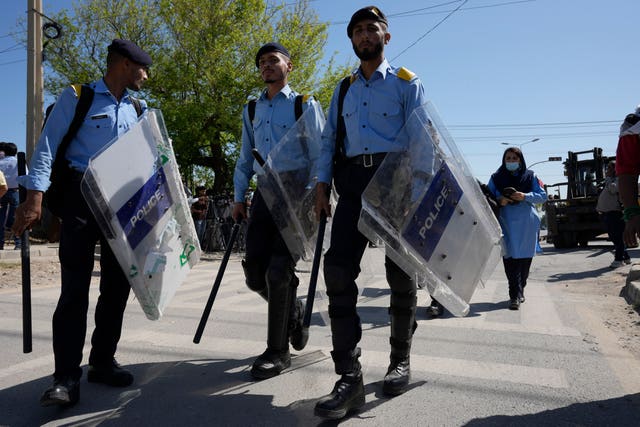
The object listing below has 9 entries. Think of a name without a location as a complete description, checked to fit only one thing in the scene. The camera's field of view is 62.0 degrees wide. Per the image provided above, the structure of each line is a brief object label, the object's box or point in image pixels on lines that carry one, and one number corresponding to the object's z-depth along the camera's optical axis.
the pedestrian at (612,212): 9.66
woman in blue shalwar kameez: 5.84
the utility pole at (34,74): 11.47
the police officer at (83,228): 2.70
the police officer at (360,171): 2.70
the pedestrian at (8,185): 9.67
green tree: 18.72
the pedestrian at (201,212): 13.12
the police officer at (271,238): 3.28
